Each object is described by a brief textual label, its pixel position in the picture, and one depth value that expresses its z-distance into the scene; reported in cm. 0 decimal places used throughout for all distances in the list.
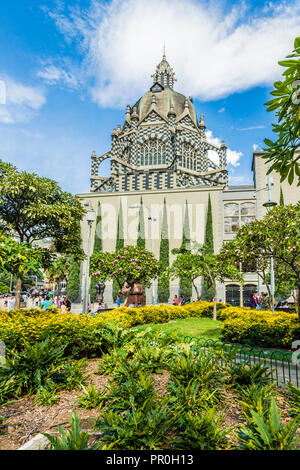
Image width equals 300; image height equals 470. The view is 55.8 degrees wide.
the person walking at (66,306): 2165
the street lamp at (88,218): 1437
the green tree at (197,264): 1847
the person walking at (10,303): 2412
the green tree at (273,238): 902
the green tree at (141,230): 3866
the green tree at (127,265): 1862
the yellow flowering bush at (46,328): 652
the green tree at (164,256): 3638
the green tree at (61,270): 4203
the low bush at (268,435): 288
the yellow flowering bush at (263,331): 905
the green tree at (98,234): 3994
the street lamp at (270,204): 1233
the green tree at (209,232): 3659
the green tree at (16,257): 497
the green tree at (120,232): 3934
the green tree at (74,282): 3800
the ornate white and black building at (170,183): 3797
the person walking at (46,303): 2028
